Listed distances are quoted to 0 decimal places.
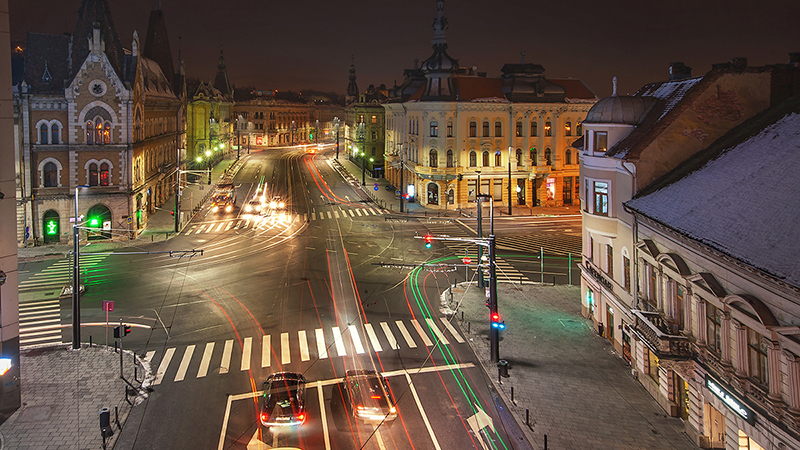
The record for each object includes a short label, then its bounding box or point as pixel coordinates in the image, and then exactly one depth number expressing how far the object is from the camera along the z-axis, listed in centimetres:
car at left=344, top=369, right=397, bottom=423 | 2009
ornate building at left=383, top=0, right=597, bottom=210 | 6475
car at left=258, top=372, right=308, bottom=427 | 1941
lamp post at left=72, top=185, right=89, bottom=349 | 2481
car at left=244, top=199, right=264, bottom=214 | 6562
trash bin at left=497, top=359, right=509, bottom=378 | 2349
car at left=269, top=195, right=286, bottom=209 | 6862
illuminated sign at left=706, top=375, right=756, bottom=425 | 1549
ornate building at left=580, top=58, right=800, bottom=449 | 1483
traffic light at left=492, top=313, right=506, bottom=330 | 2352
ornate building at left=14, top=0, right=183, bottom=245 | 4678
